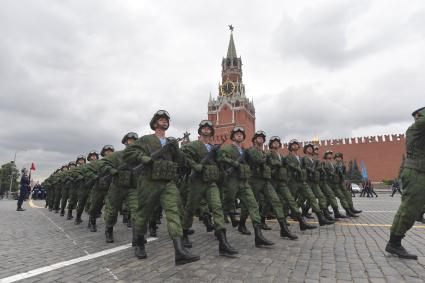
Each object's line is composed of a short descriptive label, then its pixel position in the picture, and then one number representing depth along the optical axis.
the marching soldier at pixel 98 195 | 7.68
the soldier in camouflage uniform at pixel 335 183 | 9.95
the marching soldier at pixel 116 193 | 6.55
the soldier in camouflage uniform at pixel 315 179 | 8.64
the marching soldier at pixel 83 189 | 9.70
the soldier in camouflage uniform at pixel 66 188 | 12.58
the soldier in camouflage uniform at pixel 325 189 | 9.12
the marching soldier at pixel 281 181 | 7.02
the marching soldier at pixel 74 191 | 11.10
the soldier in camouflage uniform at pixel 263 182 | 6.41
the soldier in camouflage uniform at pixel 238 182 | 5.63
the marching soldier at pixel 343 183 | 10.26
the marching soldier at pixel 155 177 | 4.86
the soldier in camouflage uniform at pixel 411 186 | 4.64
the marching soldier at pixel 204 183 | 5.12
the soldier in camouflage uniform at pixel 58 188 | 14.45
